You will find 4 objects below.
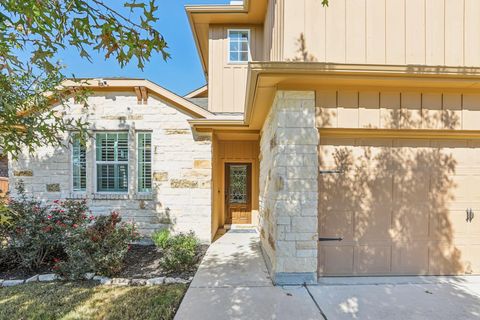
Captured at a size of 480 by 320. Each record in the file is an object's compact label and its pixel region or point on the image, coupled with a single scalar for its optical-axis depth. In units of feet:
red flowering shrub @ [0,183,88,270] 14.99
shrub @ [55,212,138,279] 13.71
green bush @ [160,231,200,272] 14.89
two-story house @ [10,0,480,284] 12.62
